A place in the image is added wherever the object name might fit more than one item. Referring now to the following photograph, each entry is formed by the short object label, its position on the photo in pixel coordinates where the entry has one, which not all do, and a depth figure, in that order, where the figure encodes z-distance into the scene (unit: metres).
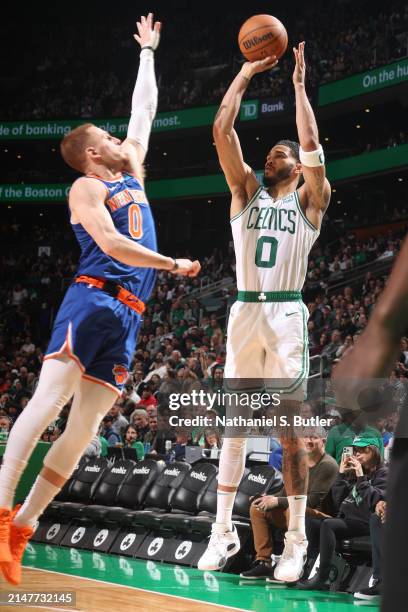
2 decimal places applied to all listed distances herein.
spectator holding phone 8.10
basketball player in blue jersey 4.75
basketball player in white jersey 5.77
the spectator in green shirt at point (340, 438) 7.75
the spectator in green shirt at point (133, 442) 11.23
